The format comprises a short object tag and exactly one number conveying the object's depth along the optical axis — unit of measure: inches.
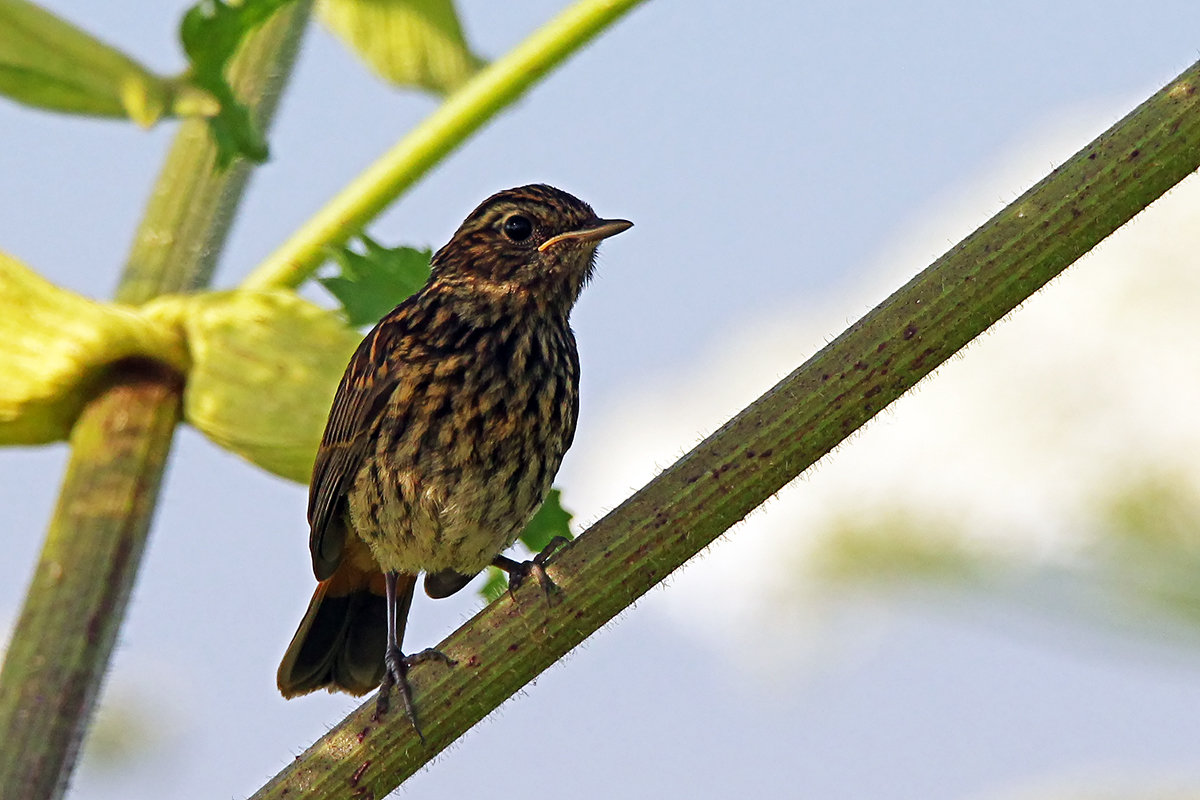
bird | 227.5
